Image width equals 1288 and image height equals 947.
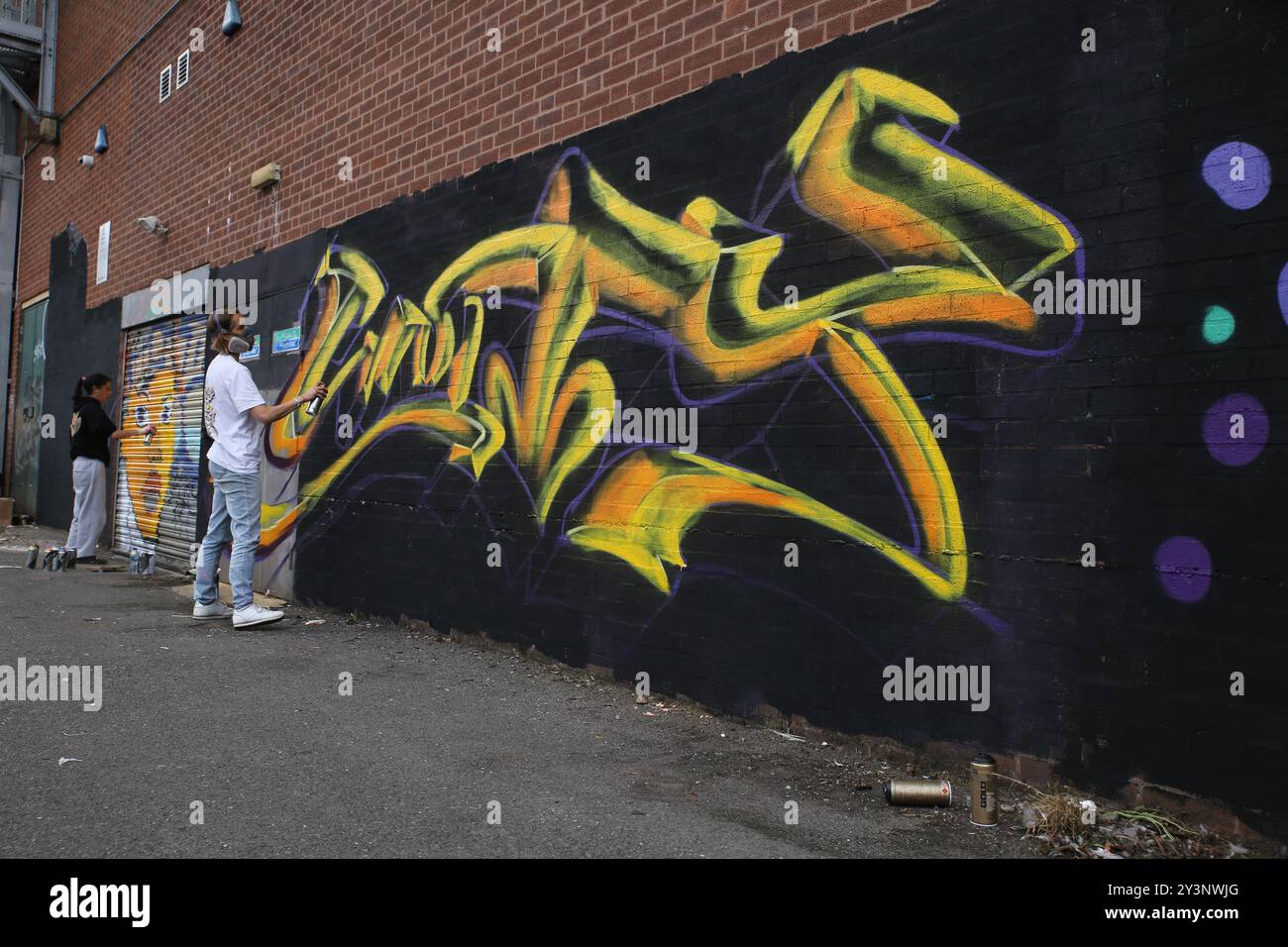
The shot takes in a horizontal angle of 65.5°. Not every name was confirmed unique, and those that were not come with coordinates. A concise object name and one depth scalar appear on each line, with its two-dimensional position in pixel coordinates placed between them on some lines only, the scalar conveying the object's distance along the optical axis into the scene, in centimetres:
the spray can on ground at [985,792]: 336
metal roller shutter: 1023
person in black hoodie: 1009
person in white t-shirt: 682
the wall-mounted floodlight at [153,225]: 1085
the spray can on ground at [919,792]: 350
